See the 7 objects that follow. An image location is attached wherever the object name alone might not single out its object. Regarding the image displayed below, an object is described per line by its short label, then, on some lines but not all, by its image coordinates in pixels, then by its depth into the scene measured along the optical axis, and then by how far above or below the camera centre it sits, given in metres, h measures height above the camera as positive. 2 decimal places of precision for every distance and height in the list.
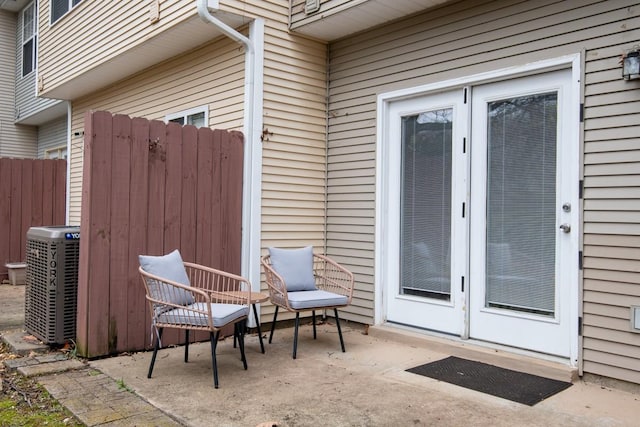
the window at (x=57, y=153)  11.33 +1.35
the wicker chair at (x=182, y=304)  3.53 -0.64
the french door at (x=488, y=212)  3.90 +0.07
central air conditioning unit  4.21 -0.59
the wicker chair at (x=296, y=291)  4.23 -0.64
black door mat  3.41 -1.12
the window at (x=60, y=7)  7.93 +3.22
